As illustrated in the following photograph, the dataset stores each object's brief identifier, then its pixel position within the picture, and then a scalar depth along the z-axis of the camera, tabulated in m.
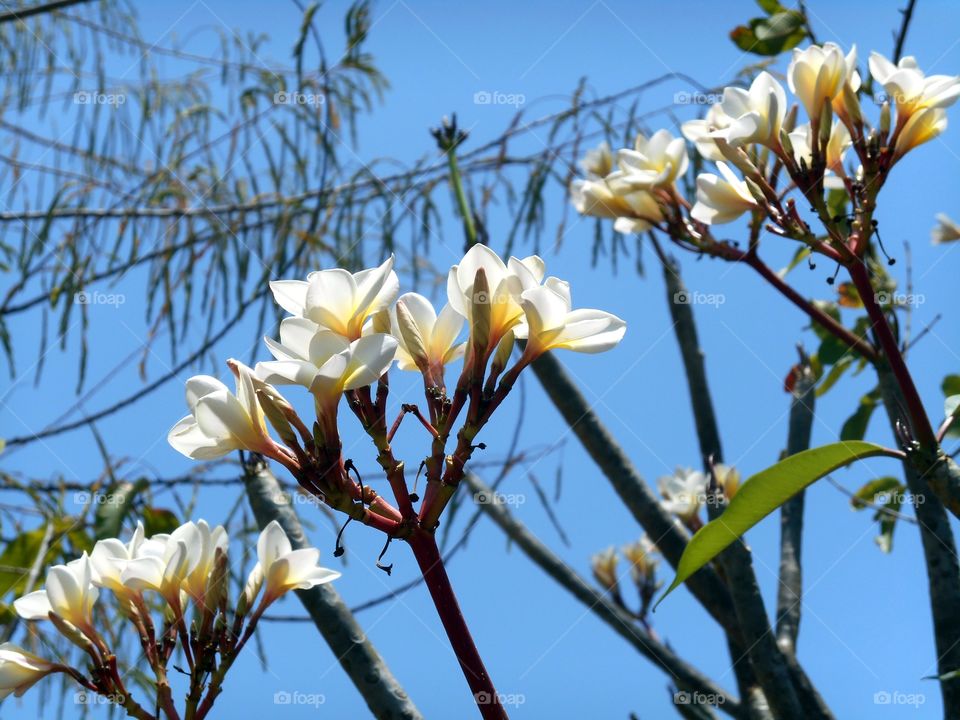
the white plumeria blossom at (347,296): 0.64
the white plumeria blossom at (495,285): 0.63
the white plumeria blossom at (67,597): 0.77
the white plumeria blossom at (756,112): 0.94
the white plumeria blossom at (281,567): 0.77
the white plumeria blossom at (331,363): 0.56
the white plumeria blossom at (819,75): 0.96
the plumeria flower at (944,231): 1.61
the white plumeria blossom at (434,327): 0.67
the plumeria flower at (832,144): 1.00
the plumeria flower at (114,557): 0.78
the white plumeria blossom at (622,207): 1.24
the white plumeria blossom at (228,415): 0.61
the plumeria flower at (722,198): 1.04
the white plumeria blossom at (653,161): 1.22
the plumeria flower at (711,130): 1.02
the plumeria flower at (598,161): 1.77
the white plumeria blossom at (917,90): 0.98
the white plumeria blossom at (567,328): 0.64
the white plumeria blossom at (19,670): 0.77
